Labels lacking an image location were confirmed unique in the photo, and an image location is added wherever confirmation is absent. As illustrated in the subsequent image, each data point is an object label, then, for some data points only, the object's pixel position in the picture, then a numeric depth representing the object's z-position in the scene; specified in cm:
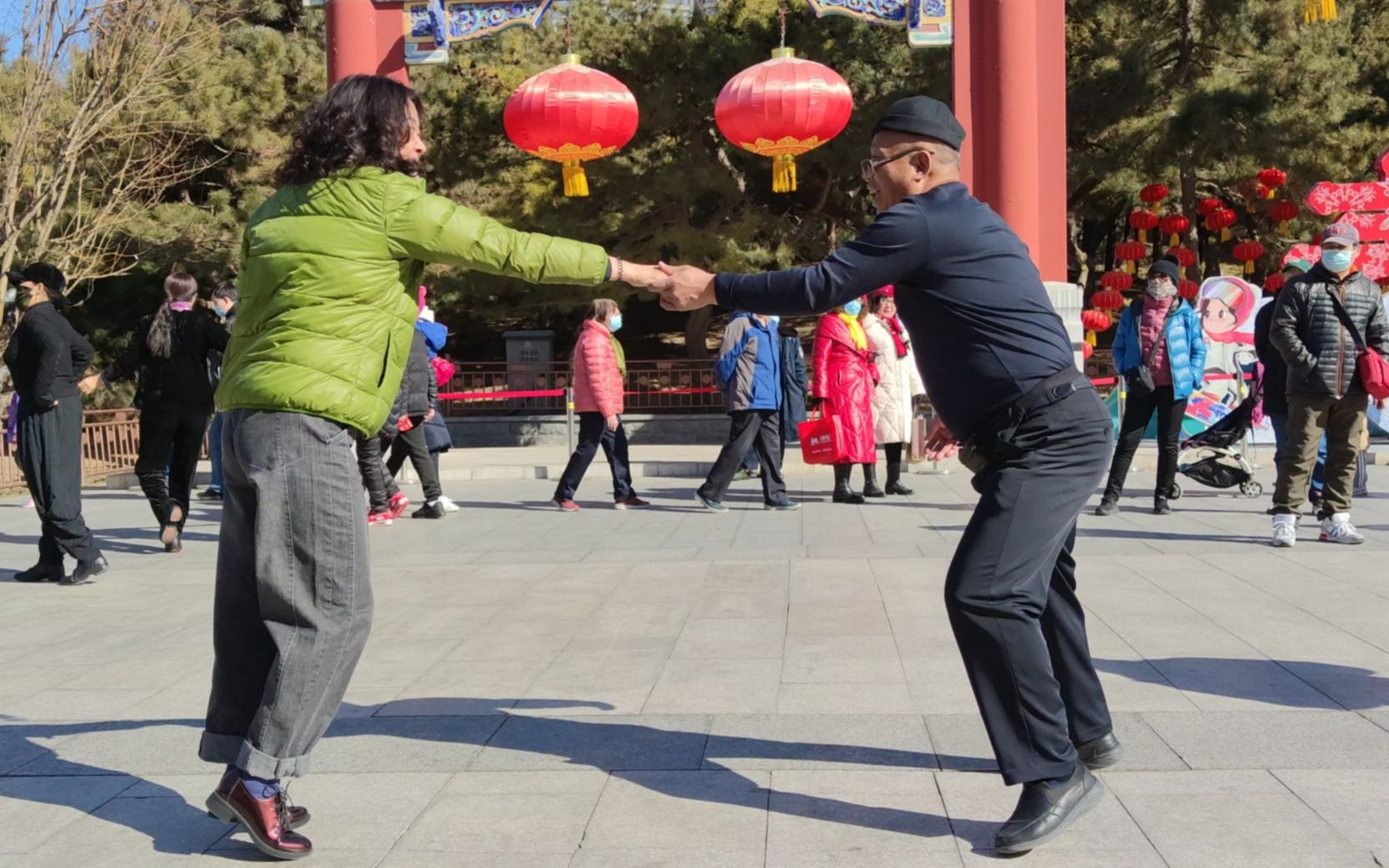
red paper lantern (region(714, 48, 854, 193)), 1206
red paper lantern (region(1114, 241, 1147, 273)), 2270
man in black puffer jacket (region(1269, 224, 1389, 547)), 781
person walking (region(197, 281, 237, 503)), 930
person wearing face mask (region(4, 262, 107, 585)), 742
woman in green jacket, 334
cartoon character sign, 1362
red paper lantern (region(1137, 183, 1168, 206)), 2083
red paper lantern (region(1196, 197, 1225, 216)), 2233
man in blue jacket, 1060
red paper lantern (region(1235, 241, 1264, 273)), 2177
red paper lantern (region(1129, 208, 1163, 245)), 2170
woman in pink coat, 1055
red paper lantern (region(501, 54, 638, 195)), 1228
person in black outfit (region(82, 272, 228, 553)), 849
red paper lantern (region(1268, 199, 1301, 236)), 2038
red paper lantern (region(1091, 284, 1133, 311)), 2138
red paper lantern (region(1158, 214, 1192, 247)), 2172
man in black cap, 336
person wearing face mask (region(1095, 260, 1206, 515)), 945
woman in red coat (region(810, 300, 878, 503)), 1077
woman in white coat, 1131
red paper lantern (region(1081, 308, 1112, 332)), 1950
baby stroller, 1034
